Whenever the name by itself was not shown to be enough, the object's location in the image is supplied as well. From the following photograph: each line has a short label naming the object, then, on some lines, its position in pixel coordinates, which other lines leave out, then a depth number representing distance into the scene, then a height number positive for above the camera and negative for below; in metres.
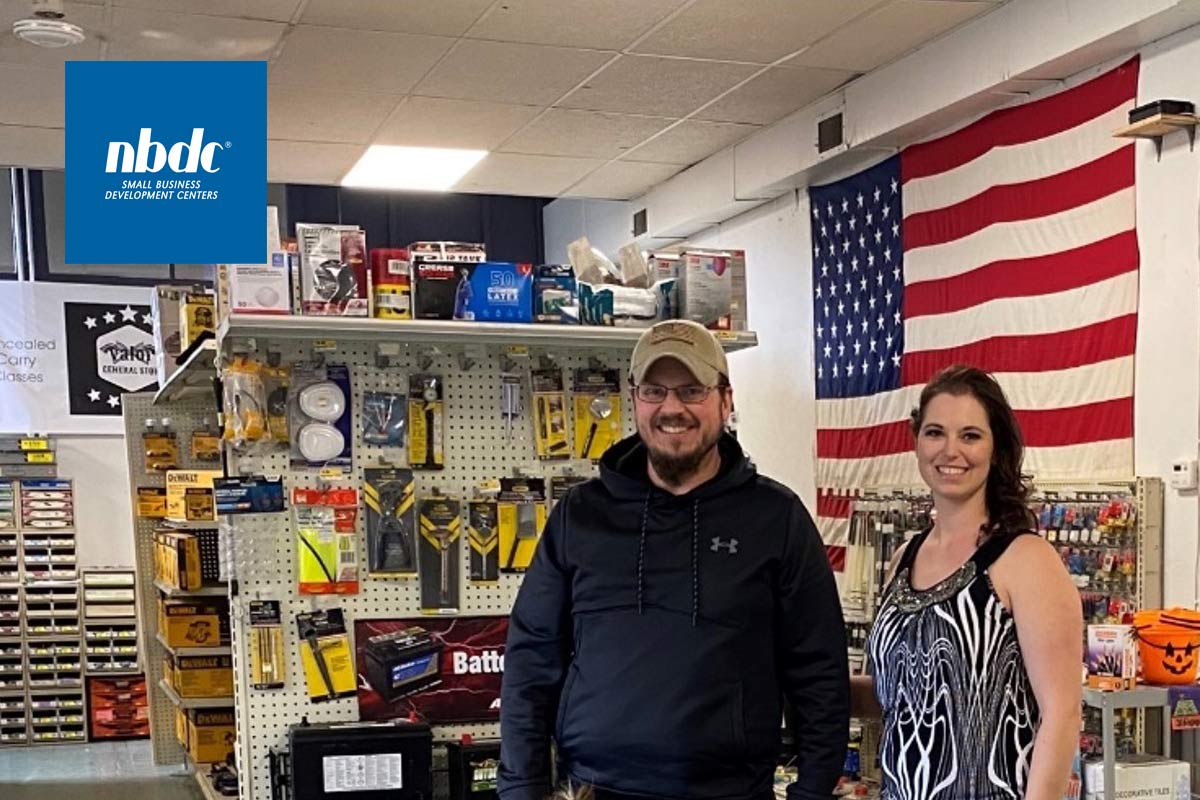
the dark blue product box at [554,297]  3.53 +0.19
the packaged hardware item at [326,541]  3.38 -0.46
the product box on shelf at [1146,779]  3.93 -1.31
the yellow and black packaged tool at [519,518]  3.60 -0.43
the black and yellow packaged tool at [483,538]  3.58 -0.48
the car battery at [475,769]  3.36 -1.06
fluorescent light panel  7.44 +1.22
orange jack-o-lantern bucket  3.93 -0.90
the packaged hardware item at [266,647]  3.33 -0.72
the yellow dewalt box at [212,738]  6.47 -1.86
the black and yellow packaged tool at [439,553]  3.52 -0.52
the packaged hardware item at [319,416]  3.40 -0.13
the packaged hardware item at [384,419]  3.48 -0.14
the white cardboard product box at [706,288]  3.69 +0.22
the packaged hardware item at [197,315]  5.39 +0.23
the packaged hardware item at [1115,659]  3.89 -0.92
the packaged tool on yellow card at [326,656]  3.38 -0.76
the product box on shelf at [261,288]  3.25 +0.21
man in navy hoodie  2.26 -0.48
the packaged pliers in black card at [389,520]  3.47 -0.41
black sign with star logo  9.81 +0.14
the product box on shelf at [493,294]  3.44 +0.19
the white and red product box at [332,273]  3.31 +0.25
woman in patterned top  2.11 -0.47
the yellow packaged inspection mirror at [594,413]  3.70 -0.14
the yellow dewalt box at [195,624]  6.42 -1.28
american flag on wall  4.80 +0.31
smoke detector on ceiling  4.85 +1.33
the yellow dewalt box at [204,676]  6.39 -1.54
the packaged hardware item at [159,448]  7.33 -0.44
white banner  9.62 +0.13
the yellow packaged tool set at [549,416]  3.64 -0.14
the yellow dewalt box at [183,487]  6.29 -0.58
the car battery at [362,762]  3.18 -0.99
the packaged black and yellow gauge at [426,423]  3.52 -0.15
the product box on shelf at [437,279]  3.39 +0.23
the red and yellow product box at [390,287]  3.37 +0.21
